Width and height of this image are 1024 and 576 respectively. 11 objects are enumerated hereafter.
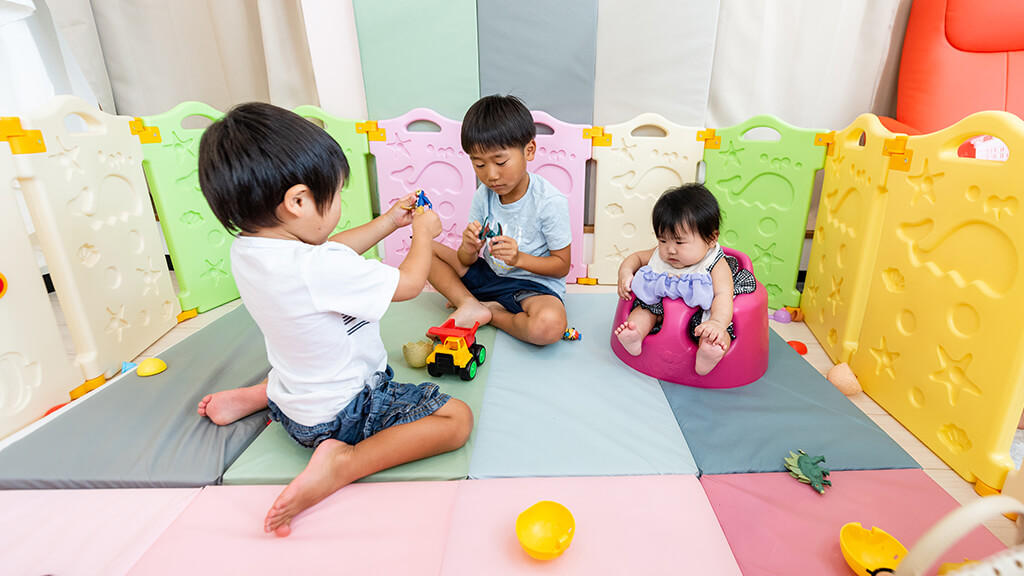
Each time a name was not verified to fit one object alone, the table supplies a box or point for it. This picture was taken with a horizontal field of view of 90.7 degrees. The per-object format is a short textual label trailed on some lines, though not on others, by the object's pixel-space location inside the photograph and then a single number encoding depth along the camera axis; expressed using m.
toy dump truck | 1.30
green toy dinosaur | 0.96
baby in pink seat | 1.25
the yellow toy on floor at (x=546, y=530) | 0.79
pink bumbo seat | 1.29
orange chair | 1.52
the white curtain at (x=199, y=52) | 1.99
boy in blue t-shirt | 1.43
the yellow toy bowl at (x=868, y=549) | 0.77
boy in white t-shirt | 0.81
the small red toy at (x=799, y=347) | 1.53
